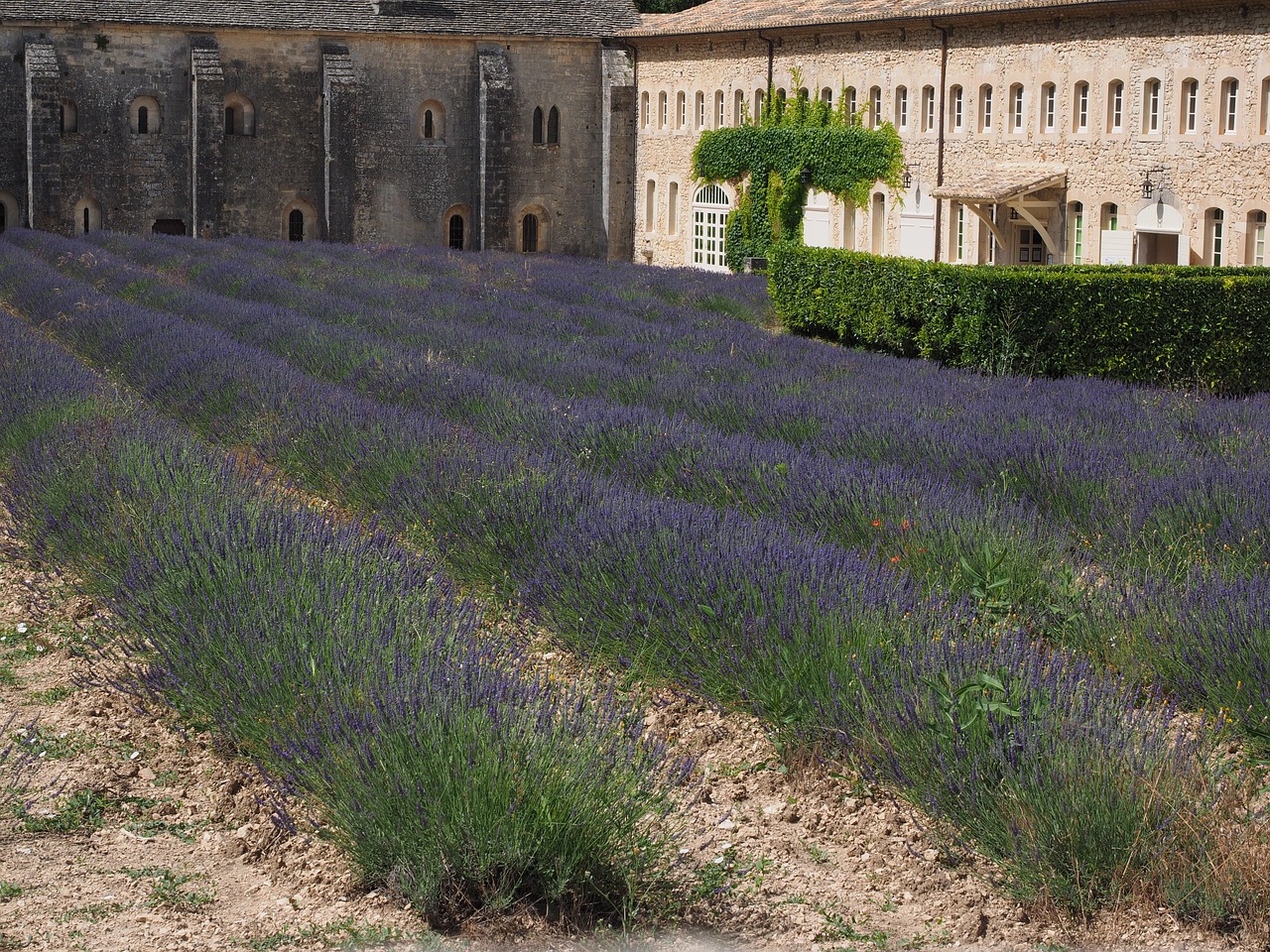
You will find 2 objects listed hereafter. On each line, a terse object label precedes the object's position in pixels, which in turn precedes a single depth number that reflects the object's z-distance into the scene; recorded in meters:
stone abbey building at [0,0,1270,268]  54.06
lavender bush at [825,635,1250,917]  7.68
